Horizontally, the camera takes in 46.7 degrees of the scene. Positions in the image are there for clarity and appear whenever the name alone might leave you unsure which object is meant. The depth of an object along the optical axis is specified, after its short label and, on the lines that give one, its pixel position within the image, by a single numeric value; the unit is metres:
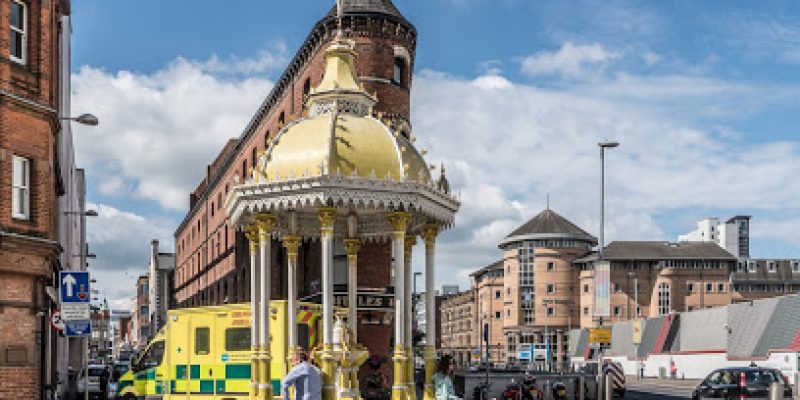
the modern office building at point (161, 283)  138.75
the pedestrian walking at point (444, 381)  15.81
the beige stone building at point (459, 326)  168.38
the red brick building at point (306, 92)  37.44
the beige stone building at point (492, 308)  144.25
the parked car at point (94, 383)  37.16
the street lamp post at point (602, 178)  32.79
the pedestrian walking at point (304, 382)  14.15
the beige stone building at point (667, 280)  126.19
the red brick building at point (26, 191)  21.05
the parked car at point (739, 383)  28.94
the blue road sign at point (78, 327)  17.36
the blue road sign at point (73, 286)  17.27
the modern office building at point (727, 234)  155.00
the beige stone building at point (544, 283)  132.88
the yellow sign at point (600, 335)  30.19
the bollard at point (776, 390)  15.01
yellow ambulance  20.61
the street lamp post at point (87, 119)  21.25
